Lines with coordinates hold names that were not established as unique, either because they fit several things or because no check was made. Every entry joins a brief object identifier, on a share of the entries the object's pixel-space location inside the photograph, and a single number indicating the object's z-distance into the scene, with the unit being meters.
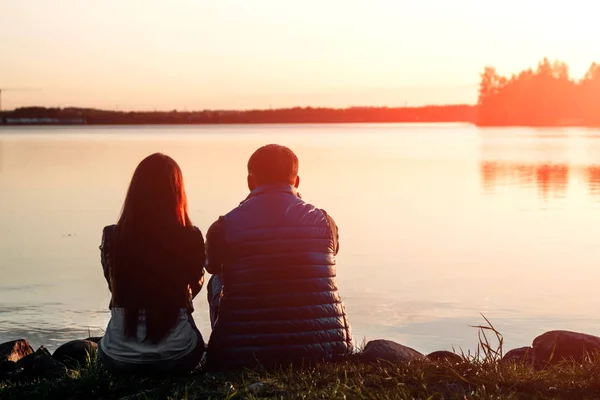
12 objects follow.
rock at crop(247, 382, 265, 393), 5.49
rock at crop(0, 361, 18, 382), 7.80
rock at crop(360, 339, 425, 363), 6.56
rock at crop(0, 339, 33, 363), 8.33
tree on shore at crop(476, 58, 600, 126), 161.50
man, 5.97
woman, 5.83
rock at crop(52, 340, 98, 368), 8.11
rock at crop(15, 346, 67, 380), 7.27
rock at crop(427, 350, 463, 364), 6.27
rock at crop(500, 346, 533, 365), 7.77
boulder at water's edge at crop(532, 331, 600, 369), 7.71
